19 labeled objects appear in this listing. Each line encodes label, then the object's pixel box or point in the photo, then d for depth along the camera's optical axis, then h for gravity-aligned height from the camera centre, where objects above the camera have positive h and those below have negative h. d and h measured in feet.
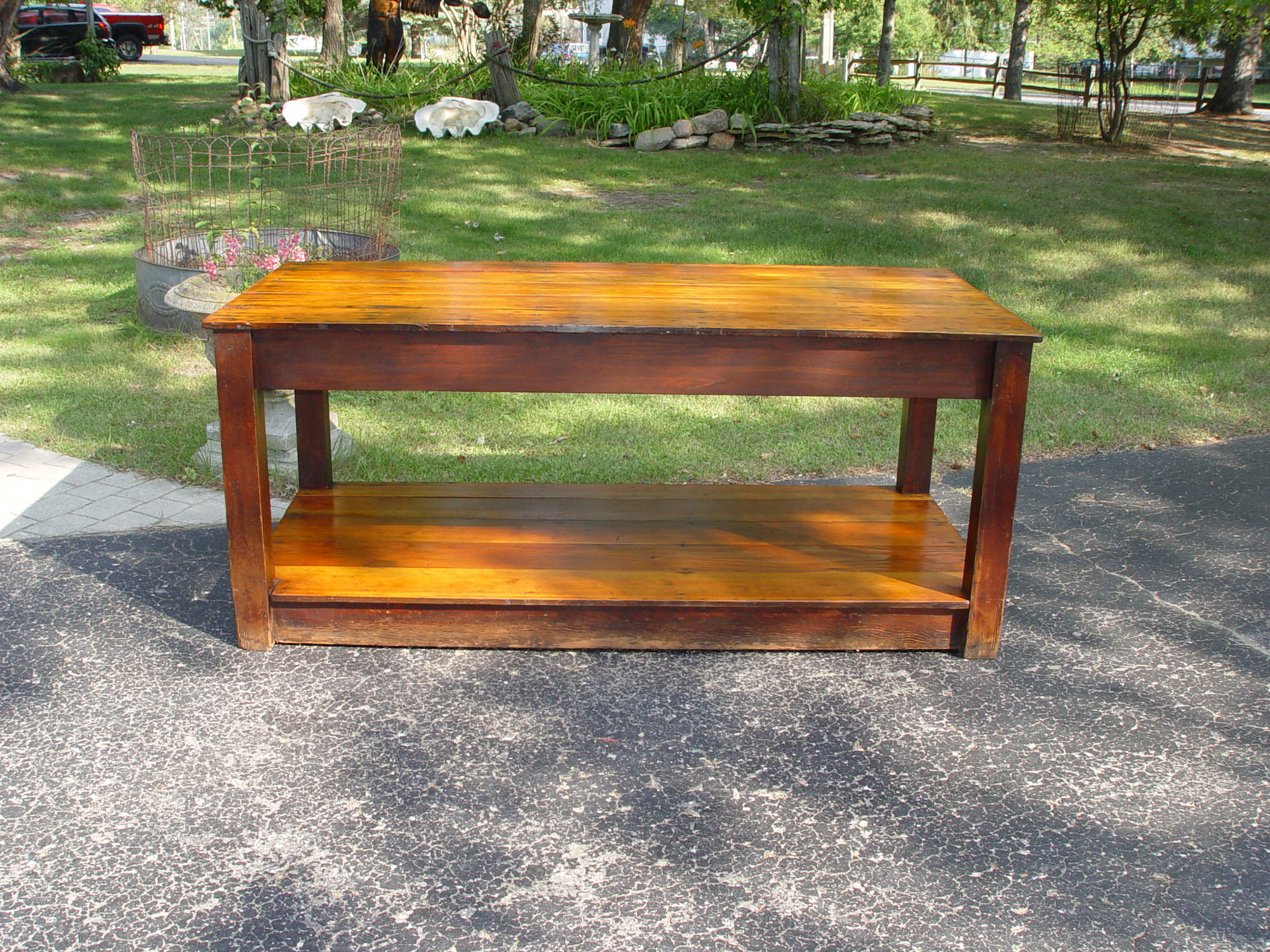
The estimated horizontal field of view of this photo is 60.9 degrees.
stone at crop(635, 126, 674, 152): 40.27 -0.57
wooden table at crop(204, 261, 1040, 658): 8.93 -3.59
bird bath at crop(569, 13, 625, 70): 54.24 +4.89
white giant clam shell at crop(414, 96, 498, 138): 41.63 +0.06
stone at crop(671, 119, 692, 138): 40.98 -0.10
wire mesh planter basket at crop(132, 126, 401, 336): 18.90 -2.26
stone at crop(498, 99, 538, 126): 43.29 +0.31
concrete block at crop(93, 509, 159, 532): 12.43 -4.57
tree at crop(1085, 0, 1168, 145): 42.50 +3.53
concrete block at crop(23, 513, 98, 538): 12.23 -4.57
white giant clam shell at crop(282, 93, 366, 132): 41.22 +0.15
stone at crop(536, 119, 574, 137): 42.42 -0.23
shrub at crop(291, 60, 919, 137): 41.93 +1.17
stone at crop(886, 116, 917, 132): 42.78 +0.34
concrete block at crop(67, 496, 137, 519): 12.80 -4.54
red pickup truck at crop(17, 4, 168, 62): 82.38 +6.70
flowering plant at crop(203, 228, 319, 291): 15.92 -2.13
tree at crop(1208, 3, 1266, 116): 60.18 +3.50
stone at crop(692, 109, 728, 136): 41.06 +0.13
